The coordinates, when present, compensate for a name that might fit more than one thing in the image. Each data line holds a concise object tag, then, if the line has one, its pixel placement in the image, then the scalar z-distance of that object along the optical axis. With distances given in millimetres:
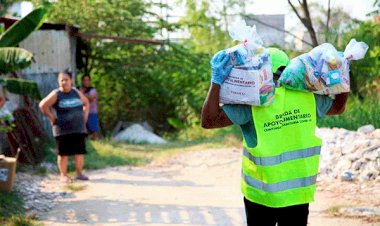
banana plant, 13866
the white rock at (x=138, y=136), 29846
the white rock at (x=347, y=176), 13990
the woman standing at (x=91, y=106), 24358
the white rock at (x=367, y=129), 16114
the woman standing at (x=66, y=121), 15713
